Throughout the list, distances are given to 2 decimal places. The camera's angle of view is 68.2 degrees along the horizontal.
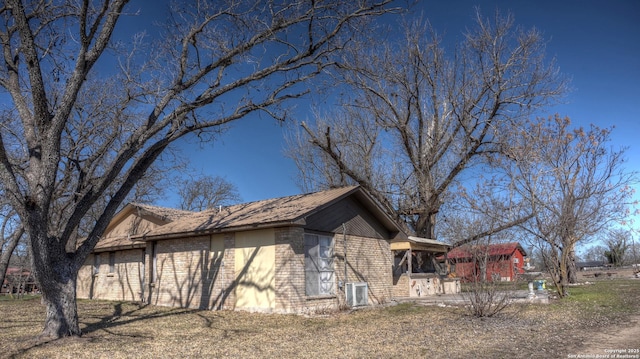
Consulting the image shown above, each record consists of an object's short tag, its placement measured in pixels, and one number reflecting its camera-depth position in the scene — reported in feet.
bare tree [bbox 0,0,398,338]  29.14
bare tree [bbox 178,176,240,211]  158.74
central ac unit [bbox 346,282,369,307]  48.83
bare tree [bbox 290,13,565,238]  73.10
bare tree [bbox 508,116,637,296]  53.01
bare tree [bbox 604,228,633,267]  195.48
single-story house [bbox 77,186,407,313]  44.52
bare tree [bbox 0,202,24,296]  56.29
